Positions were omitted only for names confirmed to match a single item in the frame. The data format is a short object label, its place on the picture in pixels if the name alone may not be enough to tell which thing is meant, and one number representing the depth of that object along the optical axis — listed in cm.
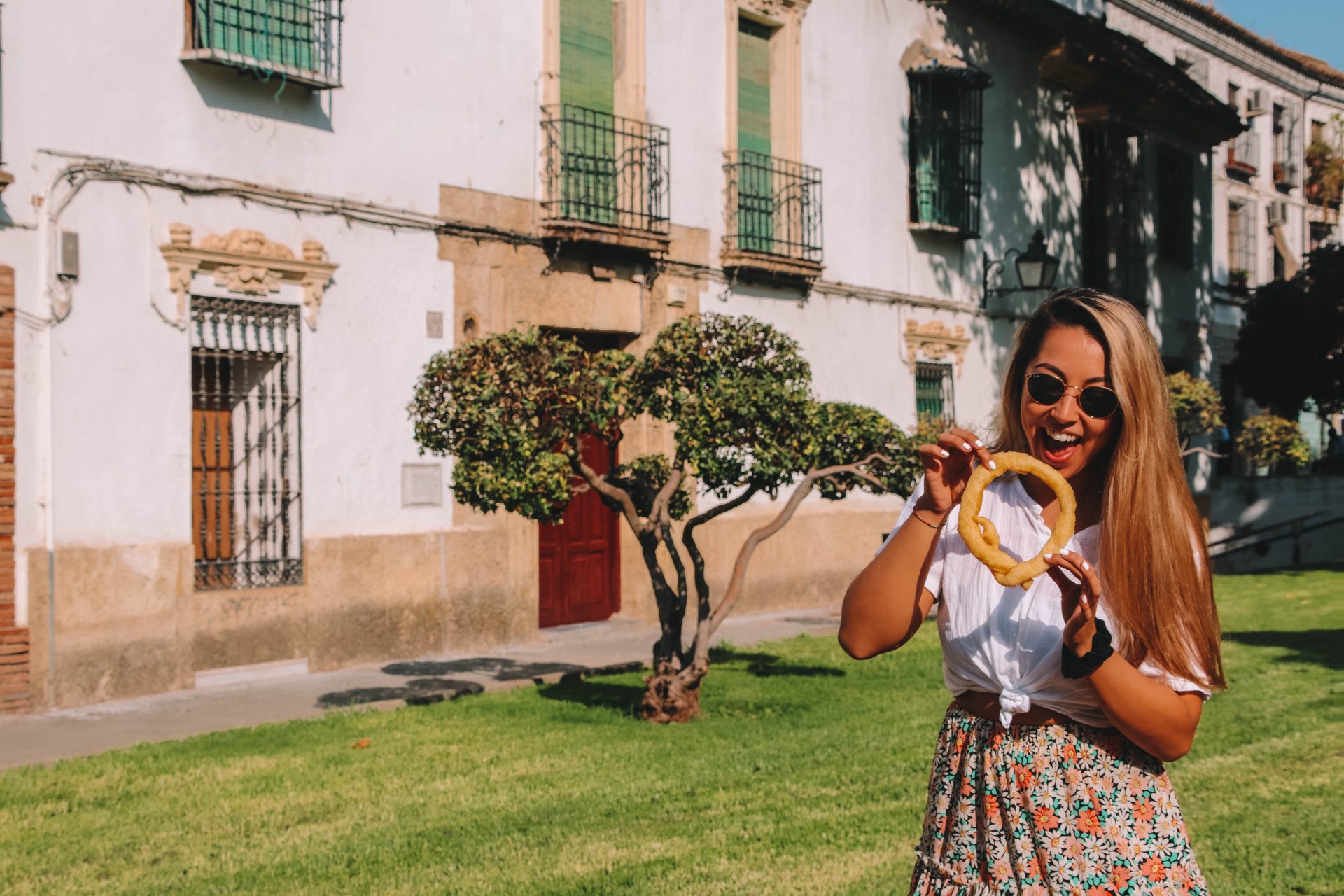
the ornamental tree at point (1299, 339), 2302
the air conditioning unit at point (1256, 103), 2856
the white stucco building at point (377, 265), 984
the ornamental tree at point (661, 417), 788
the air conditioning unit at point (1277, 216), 2853
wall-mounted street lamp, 1795
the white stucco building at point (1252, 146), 2598
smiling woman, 249
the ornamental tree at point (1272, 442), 2000
